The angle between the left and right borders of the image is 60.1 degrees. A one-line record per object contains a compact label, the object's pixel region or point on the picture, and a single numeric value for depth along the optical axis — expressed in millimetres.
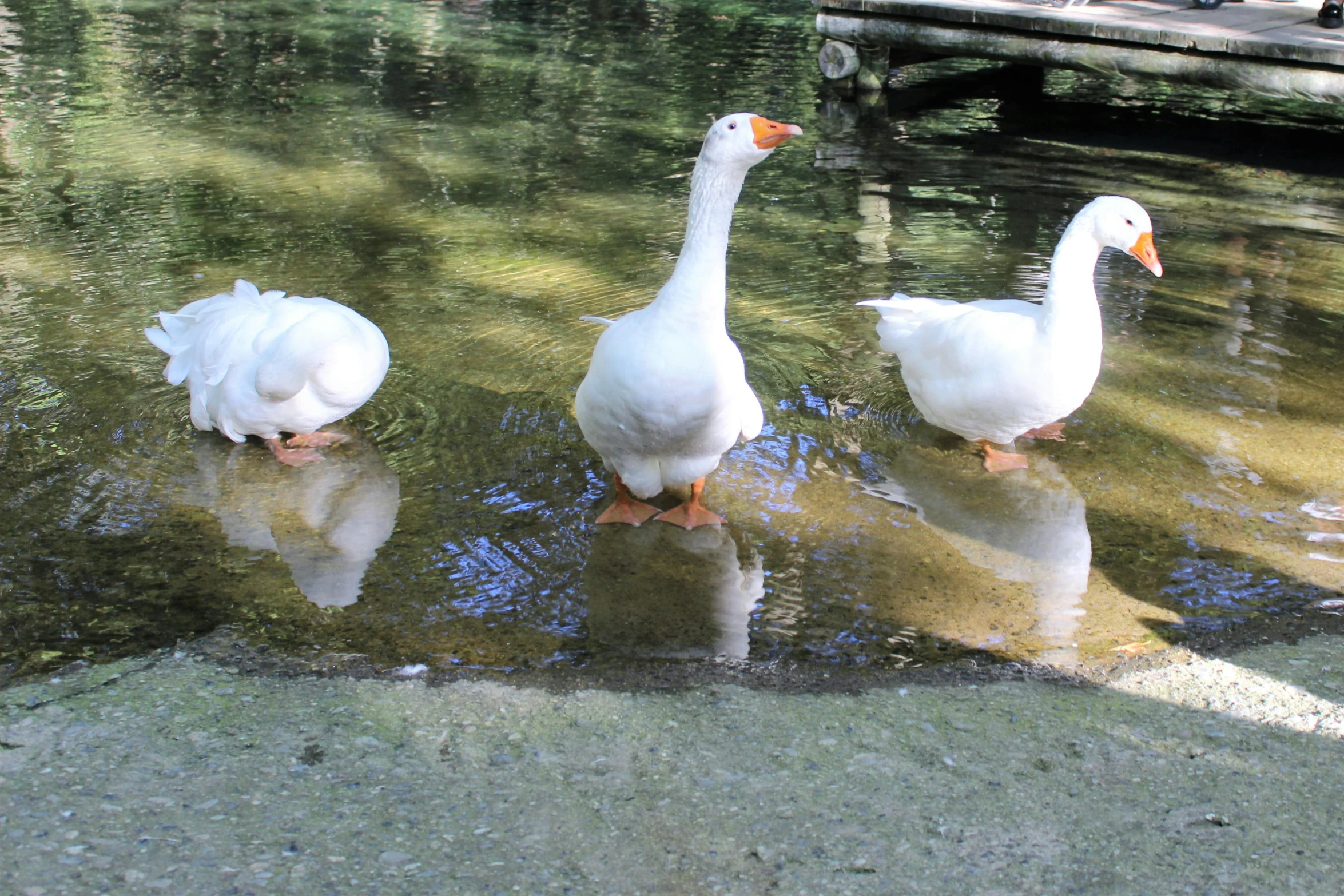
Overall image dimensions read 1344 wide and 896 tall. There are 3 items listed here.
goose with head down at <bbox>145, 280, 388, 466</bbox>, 4488
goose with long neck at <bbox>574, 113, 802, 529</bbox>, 3883
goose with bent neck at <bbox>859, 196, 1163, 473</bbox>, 4465
